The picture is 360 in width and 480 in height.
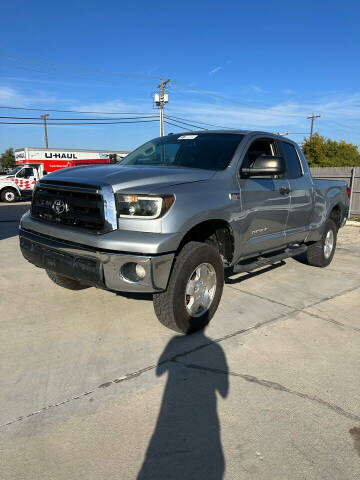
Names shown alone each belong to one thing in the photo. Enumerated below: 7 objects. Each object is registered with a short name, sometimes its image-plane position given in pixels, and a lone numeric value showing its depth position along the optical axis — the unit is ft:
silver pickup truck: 9.79
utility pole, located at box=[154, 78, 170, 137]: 112.43
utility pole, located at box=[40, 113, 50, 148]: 181.57
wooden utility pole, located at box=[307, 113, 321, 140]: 191.01
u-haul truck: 66.59
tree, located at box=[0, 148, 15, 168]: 259.19
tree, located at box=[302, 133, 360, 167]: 145.69
